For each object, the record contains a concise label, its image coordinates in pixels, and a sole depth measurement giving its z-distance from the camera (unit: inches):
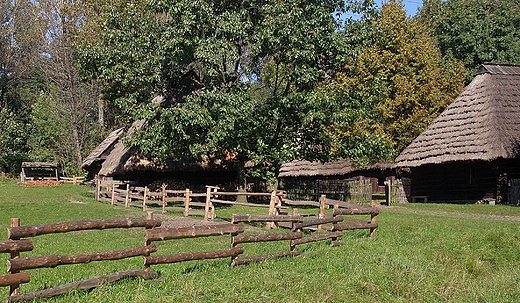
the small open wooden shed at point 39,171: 1620.2
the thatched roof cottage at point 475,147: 852.6
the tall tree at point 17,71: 1813.5
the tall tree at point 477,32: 1628.9
